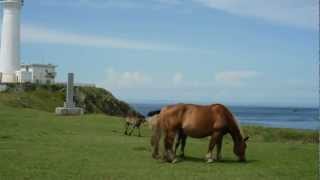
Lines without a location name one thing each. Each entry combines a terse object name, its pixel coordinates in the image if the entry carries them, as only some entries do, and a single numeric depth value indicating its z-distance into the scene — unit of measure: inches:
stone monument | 1742.1
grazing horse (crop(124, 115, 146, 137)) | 1222.3
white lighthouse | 3041.3
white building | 3152.1
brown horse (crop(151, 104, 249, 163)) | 723.4
